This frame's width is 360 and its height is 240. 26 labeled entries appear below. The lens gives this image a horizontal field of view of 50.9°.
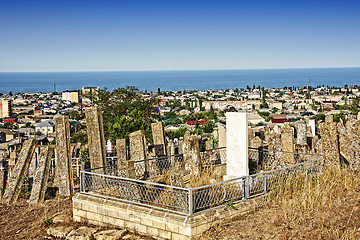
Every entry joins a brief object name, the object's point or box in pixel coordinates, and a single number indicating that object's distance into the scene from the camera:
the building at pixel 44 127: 96.50
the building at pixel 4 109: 132.62
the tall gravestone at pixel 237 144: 9.57
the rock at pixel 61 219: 9.22
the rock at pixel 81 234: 8.18
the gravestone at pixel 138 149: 11.45
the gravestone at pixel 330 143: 9.91
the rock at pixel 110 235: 7.90
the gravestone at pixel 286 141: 12.30
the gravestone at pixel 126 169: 9.38
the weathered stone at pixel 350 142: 9.60
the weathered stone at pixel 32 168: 12.16
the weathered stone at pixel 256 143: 13.58
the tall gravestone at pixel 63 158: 10.87
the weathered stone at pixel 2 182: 11.60
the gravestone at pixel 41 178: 10.84
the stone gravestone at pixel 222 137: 14.57
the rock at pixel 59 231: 8.56
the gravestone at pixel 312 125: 19.34
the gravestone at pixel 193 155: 10.58
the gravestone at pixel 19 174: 11.12
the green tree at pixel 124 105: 24.57
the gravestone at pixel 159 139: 12.84
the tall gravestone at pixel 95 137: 10.77
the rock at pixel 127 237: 7.86
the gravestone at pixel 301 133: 16.14
